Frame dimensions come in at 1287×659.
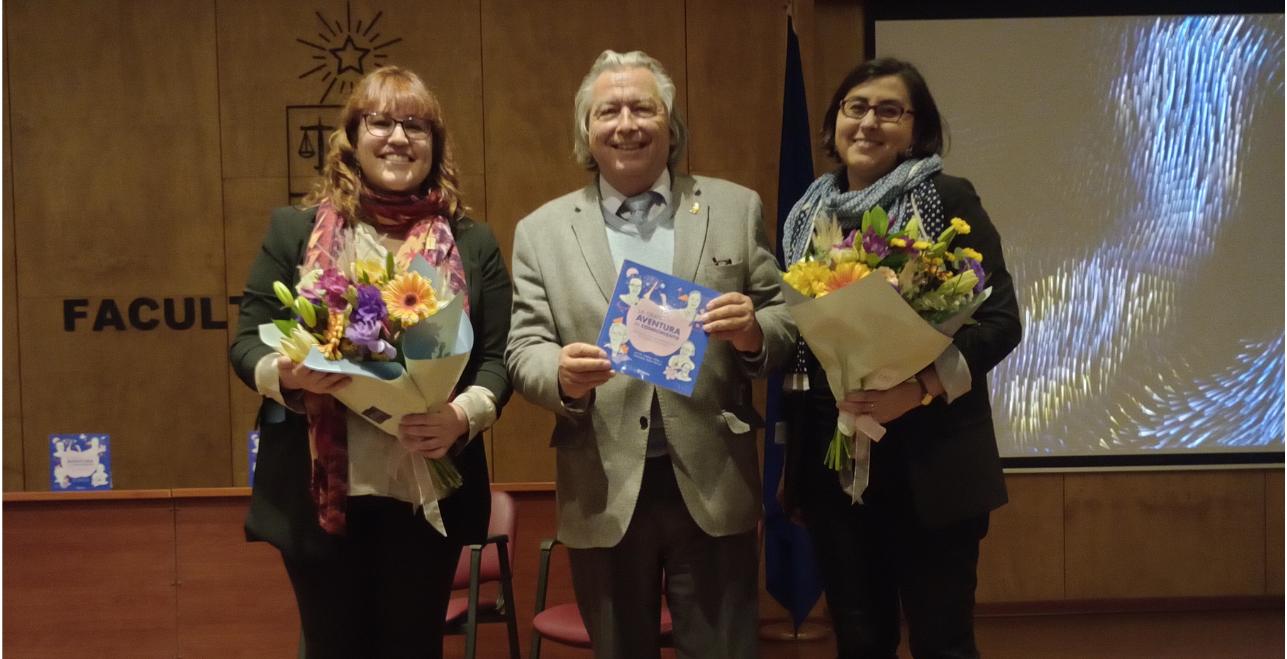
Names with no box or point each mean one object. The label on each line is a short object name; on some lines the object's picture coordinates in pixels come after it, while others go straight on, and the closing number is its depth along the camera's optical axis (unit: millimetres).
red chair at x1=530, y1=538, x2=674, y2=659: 2746
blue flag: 3689
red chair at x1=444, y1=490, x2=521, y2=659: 2943
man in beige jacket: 1882
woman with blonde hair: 1811
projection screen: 4031
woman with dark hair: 1874
